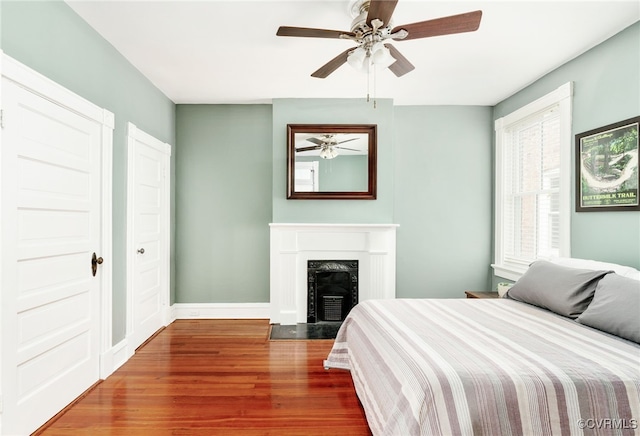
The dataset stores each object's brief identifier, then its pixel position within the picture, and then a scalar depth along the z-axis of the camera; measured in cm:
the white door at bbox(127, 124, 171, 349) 304
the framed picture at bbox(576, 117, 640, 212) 236
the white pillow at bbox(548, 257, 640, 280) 214
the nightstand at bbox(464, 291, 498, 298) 349
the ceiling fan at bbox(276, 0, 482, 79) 188
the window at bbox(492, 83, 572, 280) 301
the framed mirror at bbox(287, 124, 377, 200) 396
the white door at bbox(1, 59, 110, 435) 175
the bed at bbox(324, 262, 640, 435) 127
